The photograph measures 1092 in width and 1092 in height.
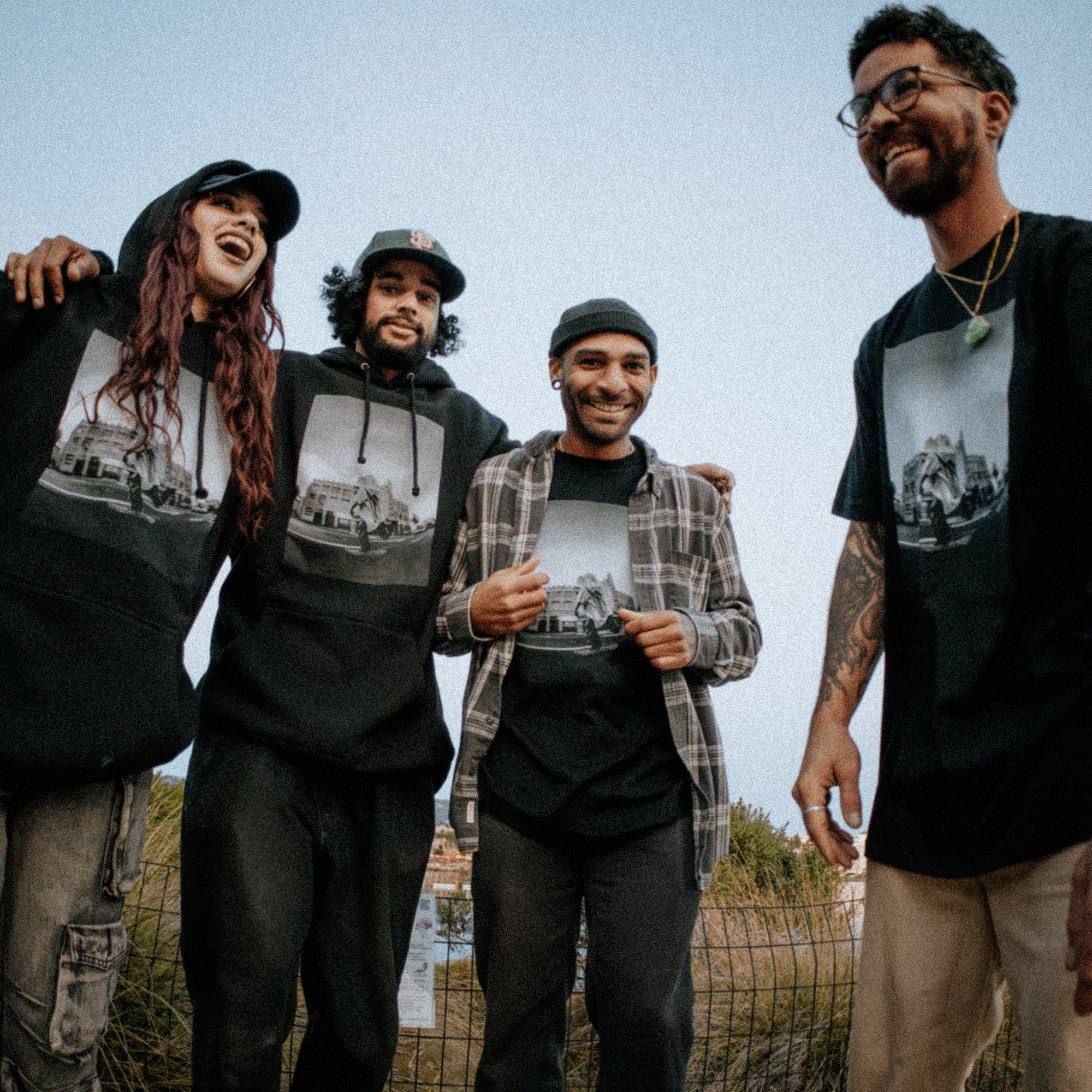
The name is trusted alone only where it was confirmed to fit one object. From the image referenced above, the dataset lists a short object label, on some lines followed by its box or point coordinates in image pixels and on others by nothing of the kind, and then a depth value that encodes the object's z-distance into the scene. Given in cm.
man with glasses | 166
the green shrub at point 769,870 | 593
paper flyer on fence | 326
